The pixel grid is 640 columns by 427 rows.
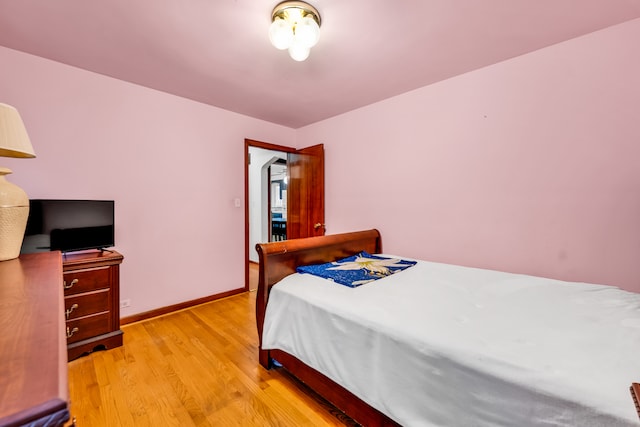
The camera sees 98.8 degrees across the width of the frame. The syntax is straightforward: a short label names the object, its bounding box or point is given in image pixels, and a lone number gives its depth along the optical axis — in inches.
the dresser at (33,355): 13.2
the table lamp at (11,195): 44.1
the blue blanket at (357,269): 74.4
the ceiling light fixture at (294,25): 65.6
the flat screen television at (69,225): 81.8
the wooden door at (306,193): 149.9
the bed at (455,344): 35.5
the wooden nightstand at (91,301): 81.8
